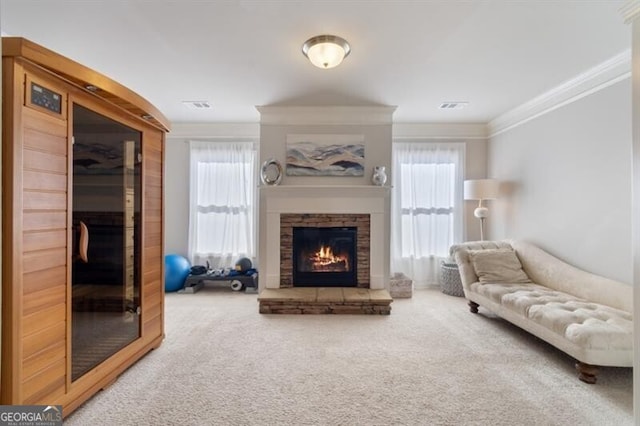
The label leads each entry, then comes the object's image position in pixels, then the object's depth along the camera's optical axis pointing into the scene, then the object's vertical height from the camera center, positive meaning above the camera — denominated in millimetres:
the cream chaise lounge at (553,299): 2084 -766
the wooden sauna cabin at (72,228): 1448 -83
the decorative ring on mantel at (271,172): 4020 +558
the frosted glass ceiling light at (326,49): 2357 +1290
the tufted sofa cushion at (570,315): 2074 -779
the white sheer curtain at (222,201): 4816 +213
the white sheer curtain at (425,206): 4828 +139
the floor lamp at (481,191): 4250 +346
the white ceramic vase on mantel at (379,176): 4004 +506
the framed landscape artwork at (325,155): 4102 +799
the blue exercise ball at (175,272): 4445 -836
